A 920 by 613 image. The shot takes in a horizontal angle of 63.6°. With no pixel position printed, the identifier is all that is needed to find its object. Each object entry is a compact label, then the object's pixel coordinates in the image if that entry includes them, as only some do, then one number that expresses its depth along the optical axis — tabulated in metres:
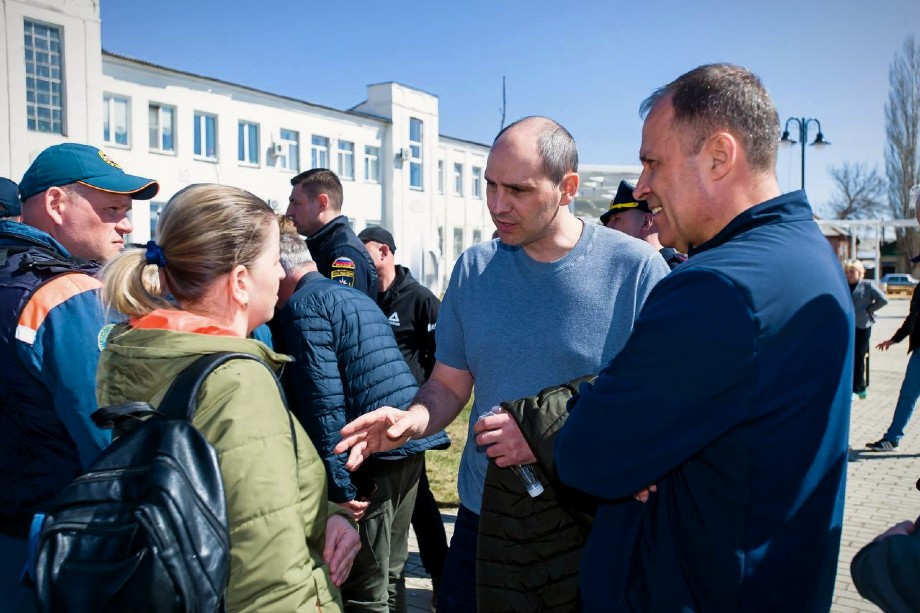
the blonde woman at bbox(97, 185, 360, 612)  1.64
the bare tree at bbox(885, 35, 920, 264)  52.06
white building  18.97
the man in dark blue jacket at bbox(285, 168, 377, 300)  5.14
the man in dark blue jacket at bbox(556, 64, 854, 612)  1.48
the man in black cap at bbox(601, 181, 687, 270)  5.53
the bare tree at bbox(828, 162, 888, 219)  60.38
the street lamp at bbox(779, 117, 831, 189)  20.97
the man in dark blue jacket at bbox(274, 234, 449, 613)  3.79
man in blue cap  2.35
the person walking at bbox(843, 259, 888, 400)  10.13
